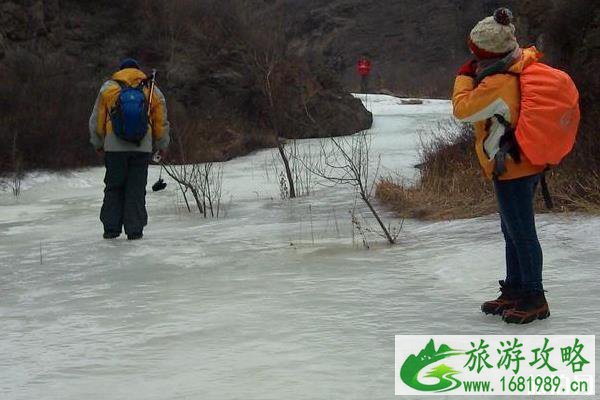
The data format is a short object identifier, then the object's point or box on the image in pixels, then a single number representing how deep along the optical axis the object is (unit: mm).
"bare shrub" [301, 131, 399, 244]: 7004
